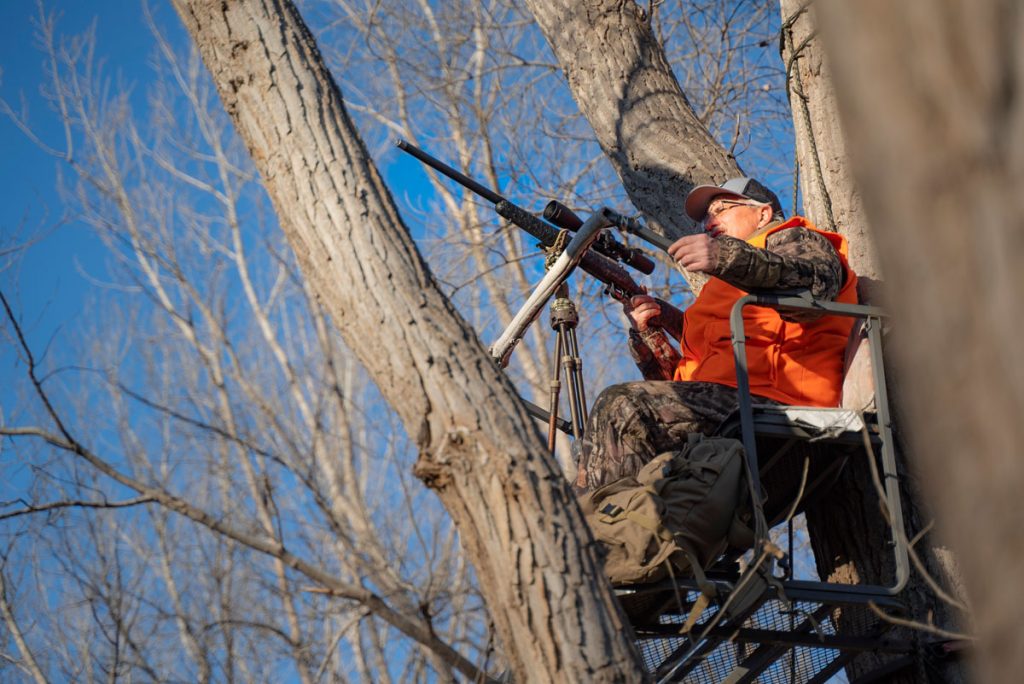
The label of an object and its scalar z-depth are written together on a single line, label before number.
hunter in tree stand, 5.99
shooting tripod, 7.14
